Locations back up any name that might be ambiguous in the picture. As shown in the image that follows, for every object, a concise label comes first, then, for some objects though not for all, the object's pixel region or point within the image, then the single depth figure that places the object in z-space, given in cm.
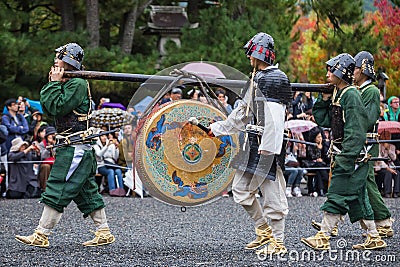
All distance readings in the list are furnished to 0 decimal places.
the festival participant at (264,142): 901
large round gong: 929
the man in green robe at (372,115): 1011
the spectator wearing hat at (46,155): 1737
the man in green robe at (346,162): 936
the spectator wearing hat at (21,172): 1720
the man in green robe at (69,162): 955
